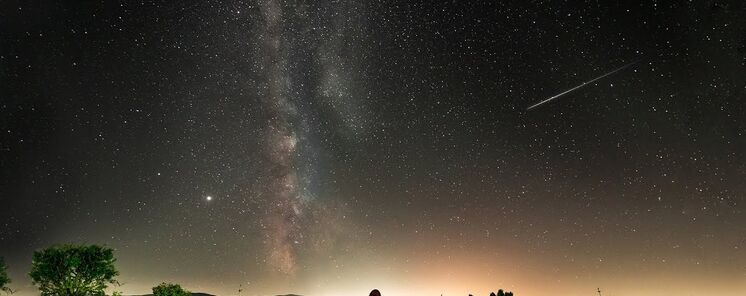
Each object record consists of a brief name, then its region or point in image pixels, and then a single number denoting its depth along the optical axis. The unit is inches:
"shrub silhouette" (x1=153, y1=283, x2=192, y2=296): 1763.0
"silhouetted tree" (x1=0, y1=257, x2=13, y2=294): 1603.0
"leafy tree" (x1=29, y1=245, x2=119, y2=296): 1483.8
